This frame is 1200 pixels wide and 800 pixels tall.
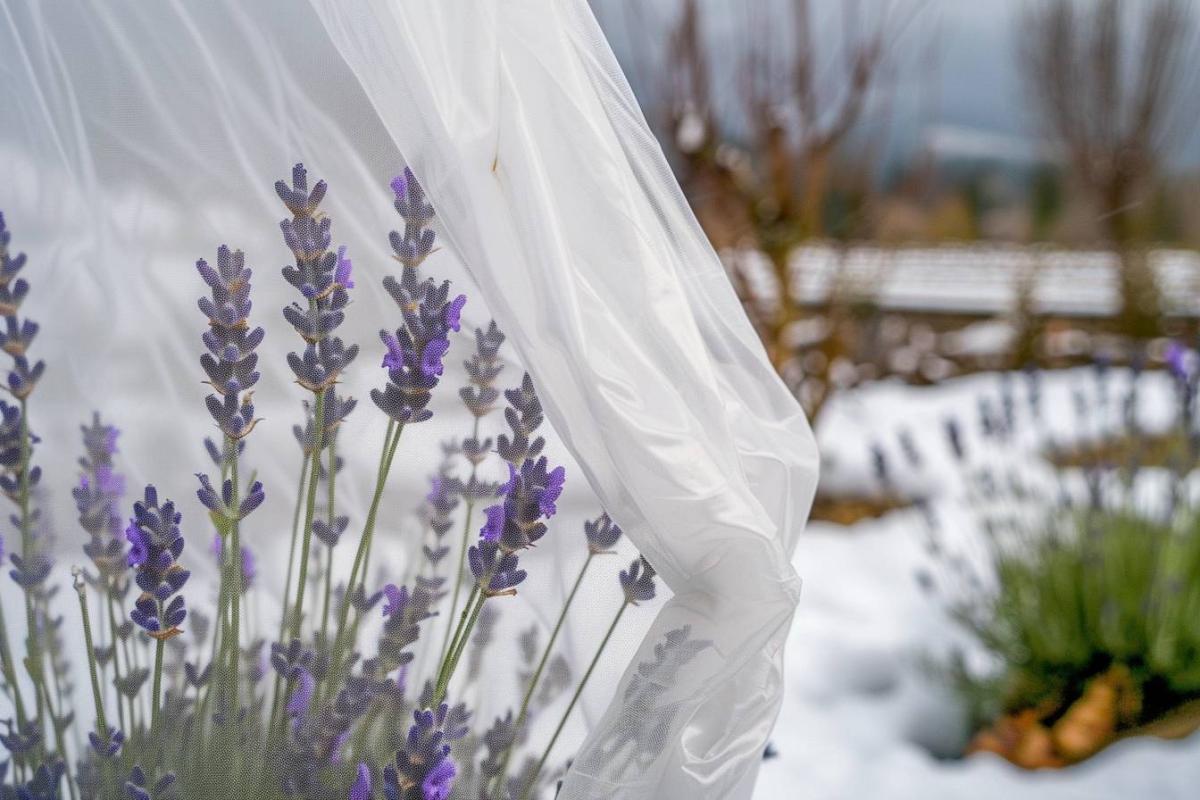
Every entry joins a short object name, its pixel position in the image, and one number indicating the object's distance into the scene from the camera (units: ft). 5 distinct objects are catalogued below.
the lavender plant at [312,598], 2.02
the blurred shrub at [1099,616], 6.20
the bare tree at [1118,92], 19.79
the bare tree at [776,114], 10.19
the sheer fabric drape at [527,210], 2.09
